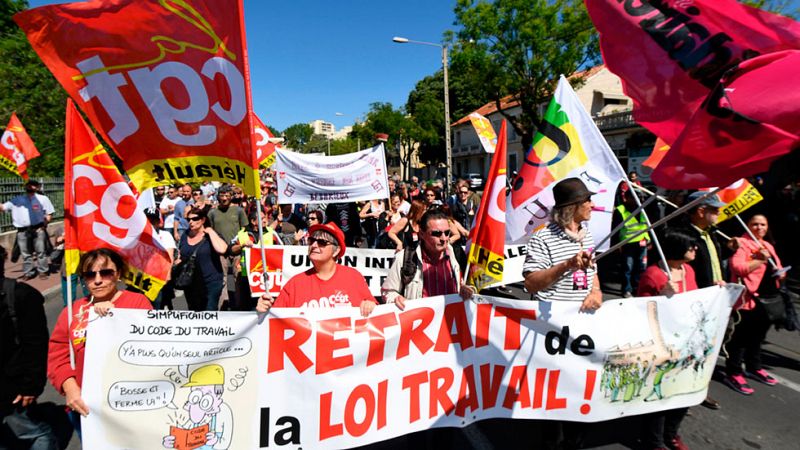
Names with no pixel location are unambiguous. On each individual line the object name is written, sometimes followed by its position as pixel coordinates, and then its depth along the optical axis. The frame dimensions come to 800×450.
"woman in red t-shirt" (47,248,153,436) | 2.35
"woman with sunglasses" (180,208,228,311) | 4.60
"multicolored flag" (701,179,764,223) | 4.26
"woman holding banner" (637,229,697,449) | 2.92
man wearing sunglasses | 3.04
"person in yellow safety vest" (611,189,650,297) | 6.88
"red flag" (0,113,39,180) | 7.91
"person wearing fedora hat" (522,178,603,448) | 2.59
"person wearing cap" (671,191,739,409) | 3.57
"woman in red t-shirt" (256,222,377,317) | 2.86
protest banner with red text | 2.38
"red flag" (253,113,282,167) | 7.32
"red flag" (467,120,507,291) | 3.30
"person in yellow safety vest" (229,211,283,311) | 5.13
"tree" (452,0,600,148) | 19.66
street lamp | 19.03
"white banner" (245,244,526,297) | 5.27
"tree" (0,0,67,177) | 16.31
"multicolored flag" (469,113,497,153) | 9.40
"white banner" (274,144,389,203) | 6.68
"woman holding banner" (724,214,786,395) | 3.90
